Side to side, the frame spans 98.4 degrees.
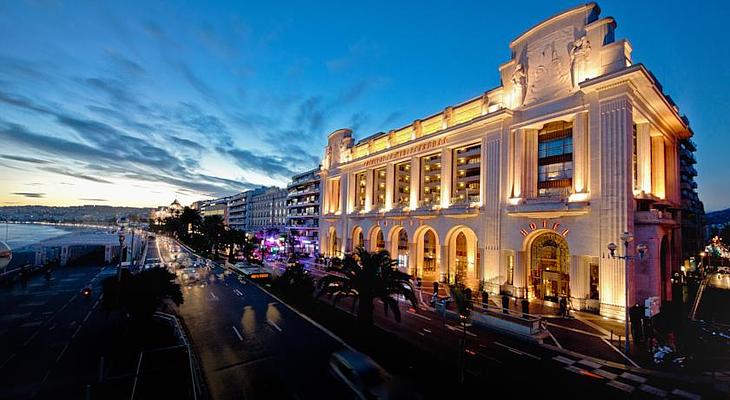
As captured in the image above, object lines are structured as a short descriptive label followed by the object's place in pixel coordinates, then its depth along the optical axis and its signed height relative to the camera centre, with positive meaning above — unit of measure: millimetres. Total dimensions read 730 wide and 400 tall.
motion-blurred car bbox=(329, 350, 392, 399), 10953 -5831
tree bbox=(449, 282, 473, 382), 16344 -4224
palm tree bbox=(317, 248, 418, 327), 17672 -3591
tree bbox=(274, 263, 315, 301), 25750 -5672
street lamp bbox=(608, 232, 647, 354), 16812 -1955
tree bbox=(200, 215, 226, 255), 63031 -3152
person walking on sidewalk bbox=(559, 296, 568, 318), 24359 -6478
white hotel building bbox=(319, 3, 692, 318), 24641 +4733
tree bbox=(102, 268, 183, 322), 17922 -4659
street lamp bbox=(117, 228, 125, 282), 17959 -3358
